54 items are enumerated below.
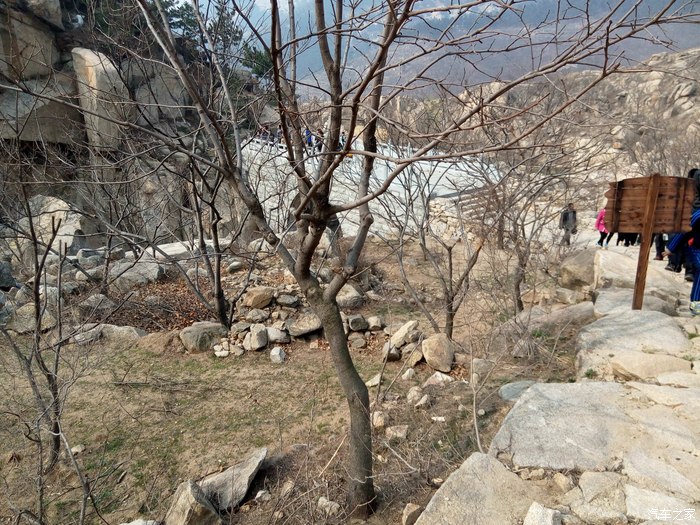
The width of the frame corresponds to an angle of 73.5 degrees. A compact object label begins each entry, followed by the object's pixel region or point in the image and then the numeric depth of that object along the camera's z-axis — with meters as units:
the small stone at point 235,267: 8.28
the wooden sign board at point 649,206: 4.09
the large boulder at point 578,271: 7.46
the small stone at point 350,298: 7.06
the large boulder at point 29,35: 13.30
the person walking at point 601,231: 9.81
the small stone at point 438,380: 4.62
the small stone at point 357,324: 6.20
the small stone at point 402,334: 5.53
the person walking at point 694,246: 4.51
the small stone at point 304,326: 6.04
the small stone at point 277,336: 5.99
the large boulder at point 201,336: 5.77
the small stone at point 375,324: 6.30
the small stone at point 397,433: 3.71
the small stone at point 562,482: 2.31
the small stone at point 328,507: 2.96
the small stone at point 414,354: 5.11
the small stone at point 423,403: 4.14
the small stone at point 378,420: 3.91
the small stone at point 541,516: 2.00
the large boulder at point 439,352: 4.93
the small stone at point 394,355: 5.45
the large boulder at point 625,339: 3.75
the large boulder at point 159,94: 13.68
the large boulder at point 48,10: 14.04
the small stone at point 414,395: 4.28
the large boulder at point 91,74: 13.11
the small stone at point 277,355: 5.57
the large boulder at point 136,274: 7.51
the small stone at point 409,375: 4.93
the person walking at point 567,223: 7.83
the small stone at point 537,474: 2.43
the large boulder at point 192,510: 2.82
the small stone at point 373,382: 4.81
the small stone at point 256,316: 6.44
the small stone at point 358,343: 5.94
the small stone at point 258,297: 6.68
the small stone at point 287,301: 6.77
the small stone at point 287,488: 3.07
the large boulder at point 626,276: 5.70
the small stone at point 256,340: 5.83
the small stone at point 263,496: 3.25
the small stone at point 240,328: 6.10
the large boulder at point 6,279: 7.96
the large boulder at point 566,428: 2.51
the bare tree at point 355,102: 1.74
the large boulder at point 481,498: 2.13
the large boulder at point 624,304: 4.85
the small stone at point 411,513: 2.66
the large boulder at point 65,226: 9.70
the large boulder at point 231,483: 3.09
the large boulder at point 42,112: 13.18
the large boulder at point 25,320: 5.89
